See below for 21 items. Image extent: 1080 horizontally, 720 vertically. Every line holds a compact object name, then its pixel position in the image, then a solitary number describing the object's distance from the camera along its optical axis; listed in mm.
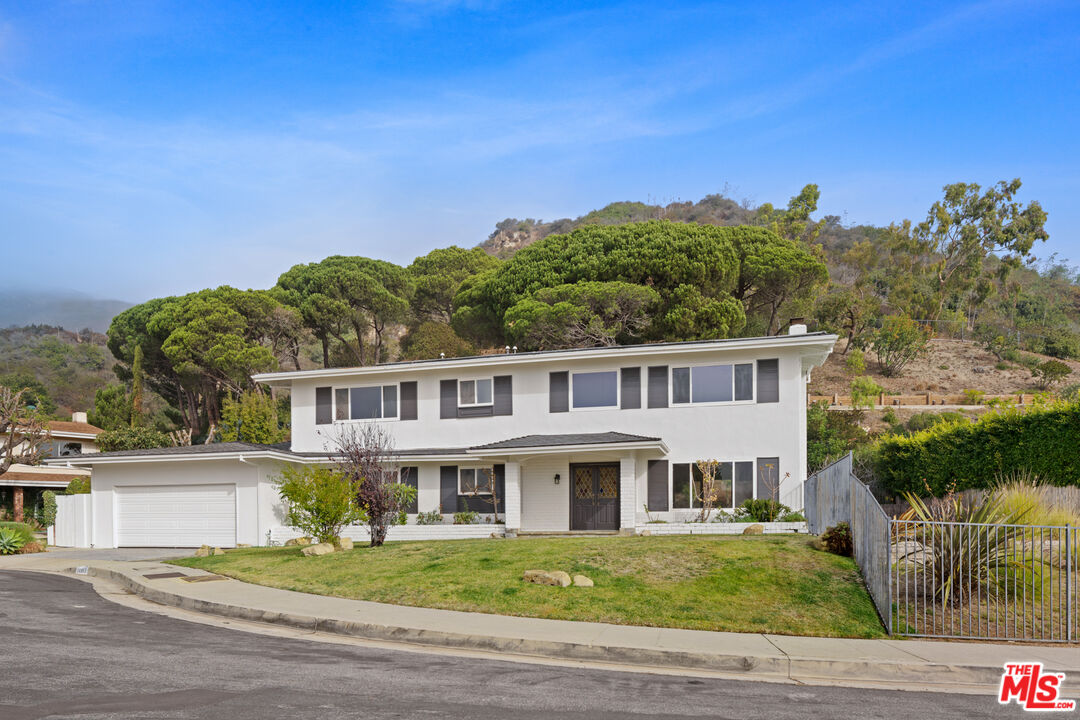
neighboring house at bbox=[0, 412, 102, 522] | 43062
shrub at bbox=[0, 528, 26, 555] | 26031
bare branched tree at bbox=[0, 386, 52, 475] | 32969
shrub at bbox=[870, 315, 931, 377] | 57375
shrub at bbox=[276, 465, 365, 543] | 19156
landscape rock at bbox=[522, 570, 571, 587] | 14023
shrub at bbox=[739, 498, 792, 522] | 23094
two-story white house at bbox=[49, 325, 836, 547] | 24438
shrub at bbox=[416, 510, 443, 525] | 26383
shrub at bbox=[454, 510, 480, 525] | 25872
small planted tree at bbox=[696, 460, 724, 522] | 24359
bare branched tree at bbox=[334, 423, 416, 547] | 19875
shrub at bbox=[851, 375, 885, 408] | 48812
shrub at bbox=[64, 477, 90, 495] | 35469
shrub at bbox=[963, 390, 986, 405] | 49062
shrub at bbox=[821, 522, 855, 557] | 15055
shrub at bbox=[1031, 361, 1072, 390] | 55344
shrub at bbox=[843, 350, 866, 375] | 55312
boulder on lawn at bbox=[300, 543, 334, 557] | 18969
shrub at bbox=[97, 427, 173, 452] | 40375
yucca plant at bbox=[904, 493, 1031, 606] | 12070
